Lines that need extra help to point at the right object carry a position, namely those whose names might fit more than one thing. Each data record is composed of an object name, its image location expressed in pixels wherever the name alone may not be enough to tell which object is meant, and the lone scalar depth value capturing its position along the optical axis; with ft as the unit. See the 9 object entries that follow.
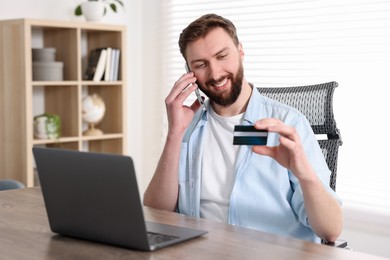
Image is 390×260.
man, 6.84
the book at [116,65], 14.34
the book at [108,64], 14.25
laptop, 5.07
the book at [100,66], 14.15
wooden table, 5.10
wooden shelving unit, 12.92
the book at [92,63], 14.28
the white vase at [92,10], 14.14
